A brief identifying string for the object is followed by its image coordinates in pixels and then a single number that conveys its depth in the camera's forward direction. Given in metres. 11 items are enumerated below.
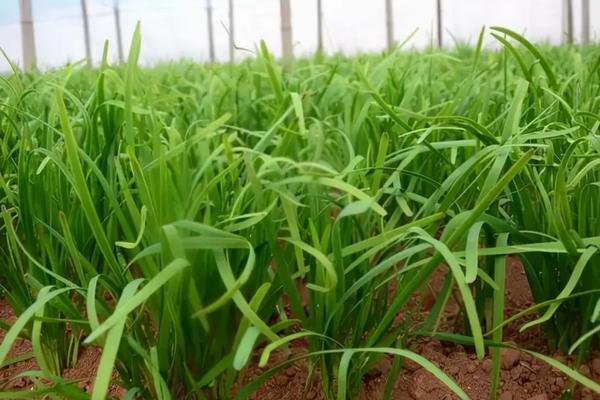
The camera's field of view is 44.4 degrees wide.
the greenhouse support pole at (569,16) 7.40
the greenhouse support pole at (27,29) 6.05
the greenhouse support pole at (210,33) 8.84
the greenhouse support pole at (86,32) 8.30
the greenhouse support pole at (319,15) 8.26
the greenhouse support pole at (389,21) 8.23
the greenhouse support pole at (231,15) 7.81
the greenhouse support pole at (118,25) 8.72
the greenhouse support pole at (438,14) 8.38
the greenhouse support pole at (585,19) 7.89
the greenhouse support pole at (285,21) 6.04
